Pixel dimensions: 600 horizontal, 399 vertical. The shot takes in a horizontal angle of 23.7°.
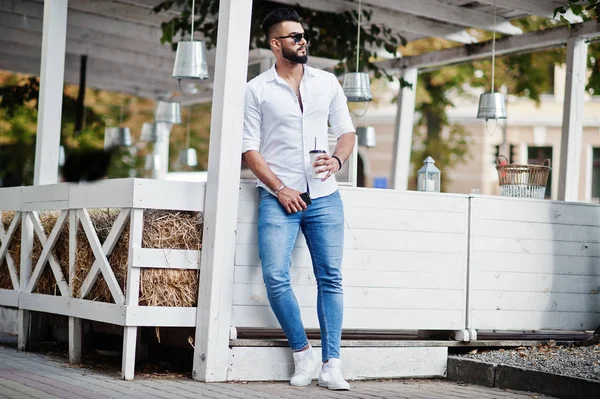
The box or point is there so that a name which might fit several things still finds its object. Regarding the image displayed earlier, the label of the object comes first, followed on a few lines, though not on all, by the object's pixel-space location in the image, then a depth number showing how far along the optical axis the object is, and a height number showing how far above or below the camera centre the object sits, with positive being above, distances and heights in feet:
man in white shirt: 27.50 +0.91
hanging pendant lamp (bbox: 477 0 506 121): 43.64 +4.29
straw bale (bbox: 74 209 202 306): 28.25 -0.52
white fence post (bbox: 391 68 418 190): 53.45 +4.18
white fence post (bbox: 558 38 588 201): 41.91 +3.94
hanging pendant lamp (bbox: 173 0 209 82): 37.64 +4.43
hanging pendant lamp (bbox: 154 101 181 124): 59.44 +4.83
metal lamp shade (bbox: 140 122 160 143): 67.94 +4.49
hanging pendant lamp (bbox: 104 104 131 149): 62.75 +4.06
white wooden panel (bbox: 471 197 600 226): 32.15 +0.89
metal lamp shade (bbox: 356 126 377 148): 55.98 +4.03
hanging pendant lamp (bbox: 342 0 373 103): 41.91 +4.47
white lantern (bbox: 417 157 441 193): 32.74 +1.51
